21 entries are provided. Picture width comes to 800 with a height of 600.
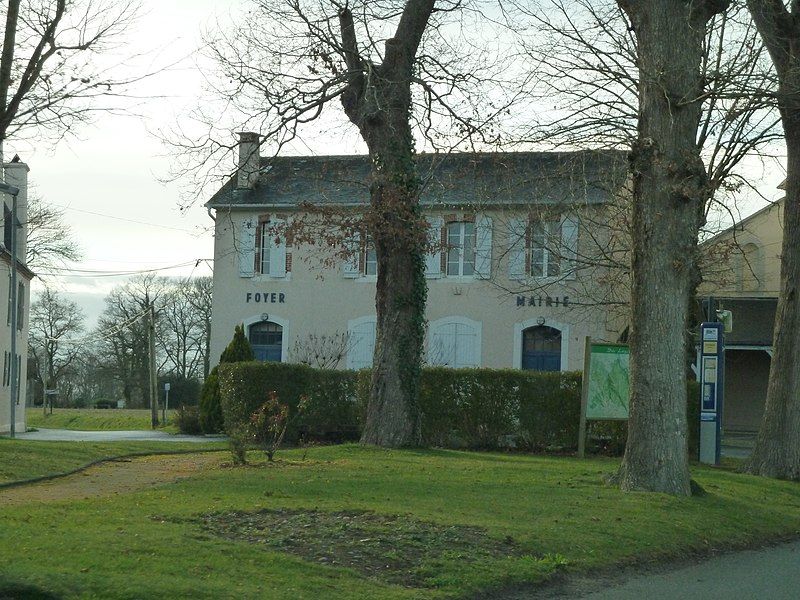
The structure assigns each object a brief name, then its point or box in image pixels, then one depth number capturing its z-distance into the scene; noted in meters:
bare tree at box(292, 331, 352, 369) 39.00
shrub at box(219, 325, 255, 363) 34.00
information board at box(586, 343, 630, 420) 21.69
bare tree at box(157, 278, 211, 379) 72.31
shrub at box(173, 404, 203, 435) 33.75
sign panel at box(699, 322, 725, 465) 21.52
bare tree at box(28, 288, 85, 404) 73.25
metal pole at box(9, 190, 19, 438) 29.57
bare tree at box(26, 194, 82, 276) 54.03
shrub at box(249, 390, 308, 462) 17.62
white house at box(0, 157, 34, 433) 37.03
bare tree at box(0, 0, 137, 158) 12.09
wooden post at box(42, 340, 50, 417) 64.29
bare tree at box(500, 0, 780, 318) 15.56
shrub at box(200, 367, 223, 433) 32.91
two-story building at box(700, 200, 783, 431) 39.00
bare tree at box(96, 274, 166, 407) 68.19
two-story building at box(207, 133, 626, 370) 36.75
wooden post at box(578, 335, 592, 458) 21.25
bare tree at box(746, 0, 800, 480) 19.23
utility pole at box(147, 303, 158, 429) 45.63
